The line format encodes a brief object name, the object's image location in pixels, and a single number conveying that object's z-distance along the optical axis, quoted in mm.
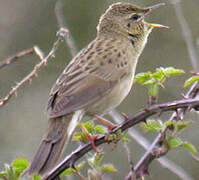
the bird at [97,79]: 6289
